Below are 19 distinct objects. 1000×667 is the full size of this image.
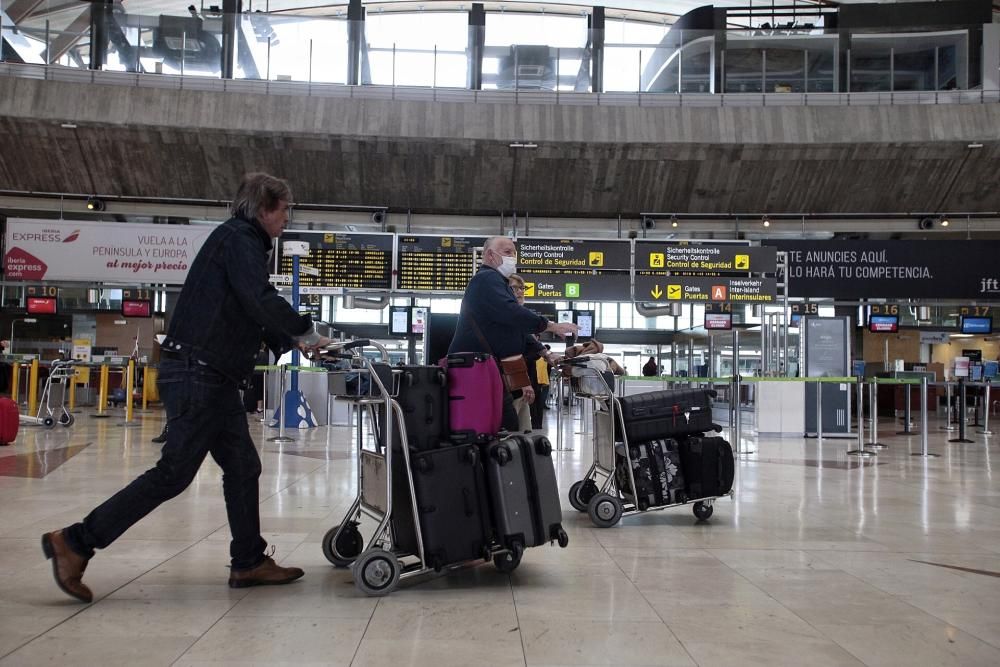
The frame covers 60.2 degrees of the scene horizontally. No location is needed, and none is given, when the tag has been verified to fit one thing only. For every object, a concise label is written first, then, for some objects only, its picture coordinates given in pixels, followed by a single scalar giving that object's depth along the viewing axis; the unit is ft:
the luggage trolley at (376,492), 11.27
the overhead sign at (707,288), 49.93
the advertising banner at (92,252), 51.70
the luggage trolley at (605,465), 17.21
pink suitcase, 12.29
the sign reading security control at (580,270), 49.73
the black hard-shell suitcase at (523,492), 11.94
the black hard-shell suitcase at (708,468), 17.87
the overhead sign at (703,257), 49.88
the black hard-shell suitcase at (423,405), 12.19
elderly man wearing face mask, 15.16
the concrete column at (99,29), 53.78
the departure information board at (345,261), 49.62
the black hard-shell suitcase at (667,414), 18.04
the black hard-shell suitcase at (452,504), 11.62
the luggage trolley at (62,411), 42.55
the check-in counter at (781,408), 48.03
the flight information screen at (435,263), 50.26
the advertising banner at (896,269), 54.95
